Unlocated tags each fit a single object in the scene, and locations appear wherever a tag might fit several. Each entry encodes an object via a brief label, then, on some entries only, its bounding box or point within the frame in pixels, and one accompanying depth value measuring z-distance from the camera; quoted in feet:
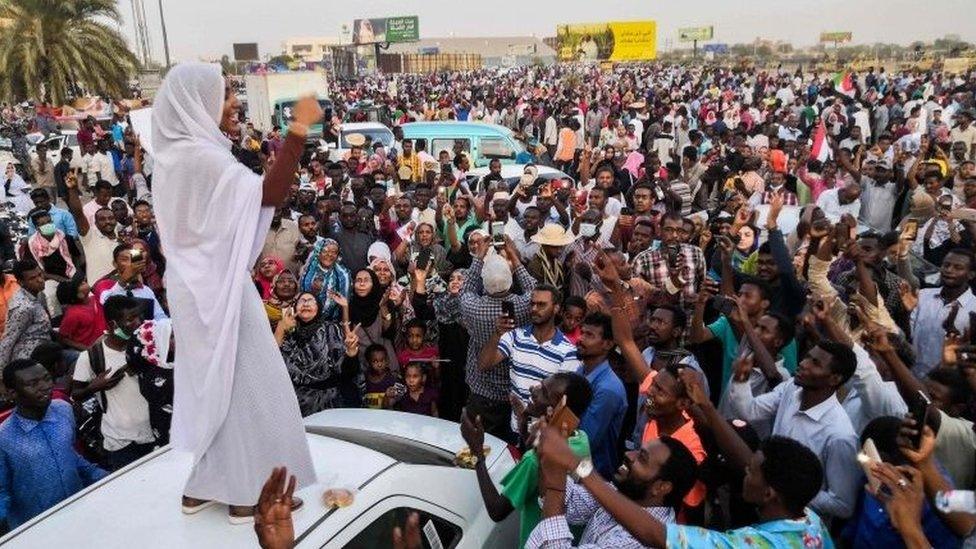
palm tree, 70.90
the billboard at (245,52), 153.56
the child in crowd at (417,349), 16.98
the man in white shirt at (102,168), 42.29
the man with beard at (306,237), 22.86
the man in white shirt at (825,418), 10.04
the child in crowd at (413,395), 15.76
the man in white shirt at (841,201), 25.19
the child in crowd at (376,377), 16.03
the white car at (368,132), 49.67
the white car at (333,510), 8.21
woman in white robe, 7.63
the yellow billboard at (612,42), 176.24
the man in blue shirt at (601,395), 12.00
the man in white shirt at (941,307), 15.14
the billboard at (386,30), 192.13
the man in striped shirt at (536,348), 13.57
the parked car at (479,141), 45.47
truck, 65.00
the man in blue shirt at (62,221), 23.70
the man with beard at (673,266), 17.93
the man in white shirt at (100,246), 22.58
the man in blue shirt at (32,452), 10.96
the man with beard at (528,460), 9.79
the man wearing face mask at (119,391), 12.85
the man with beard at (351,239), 22.33
